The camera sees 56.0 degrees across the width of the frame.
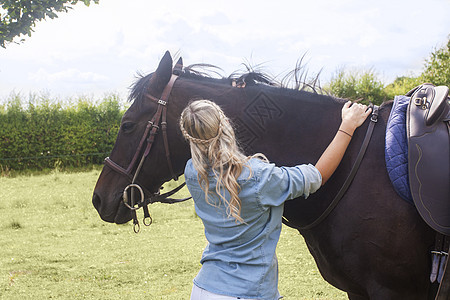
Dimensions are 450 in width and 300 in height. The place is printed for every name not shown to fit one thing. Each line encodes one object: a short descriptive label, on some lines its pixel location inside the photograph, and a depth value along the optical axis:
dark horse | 2.28
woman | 2.06
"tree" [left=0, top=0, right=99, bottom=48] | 8.67
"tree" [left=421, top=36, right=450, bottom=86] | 15.95
